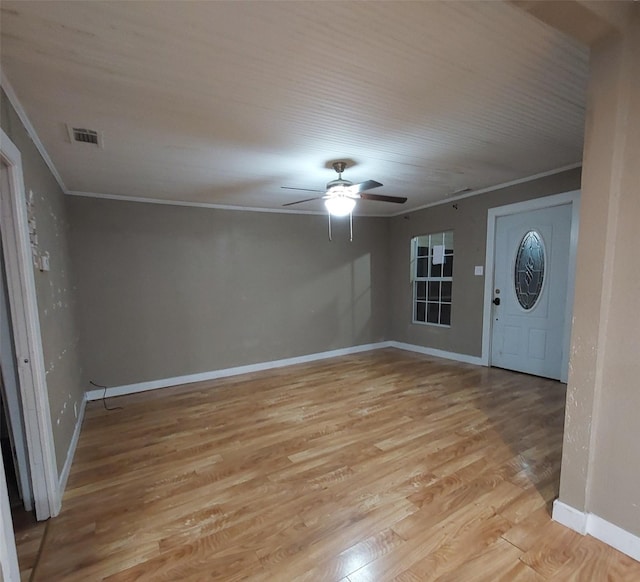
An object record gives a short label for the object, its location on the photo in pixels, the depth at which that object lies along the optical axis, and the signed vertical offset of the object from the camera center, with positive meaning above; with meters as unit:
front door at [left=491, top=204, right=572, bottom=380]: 3.80 -0.41
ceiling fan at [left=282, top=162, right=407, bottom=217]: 2.93 +0.58
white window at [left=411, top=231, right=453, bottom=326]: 5.17 -0.30
